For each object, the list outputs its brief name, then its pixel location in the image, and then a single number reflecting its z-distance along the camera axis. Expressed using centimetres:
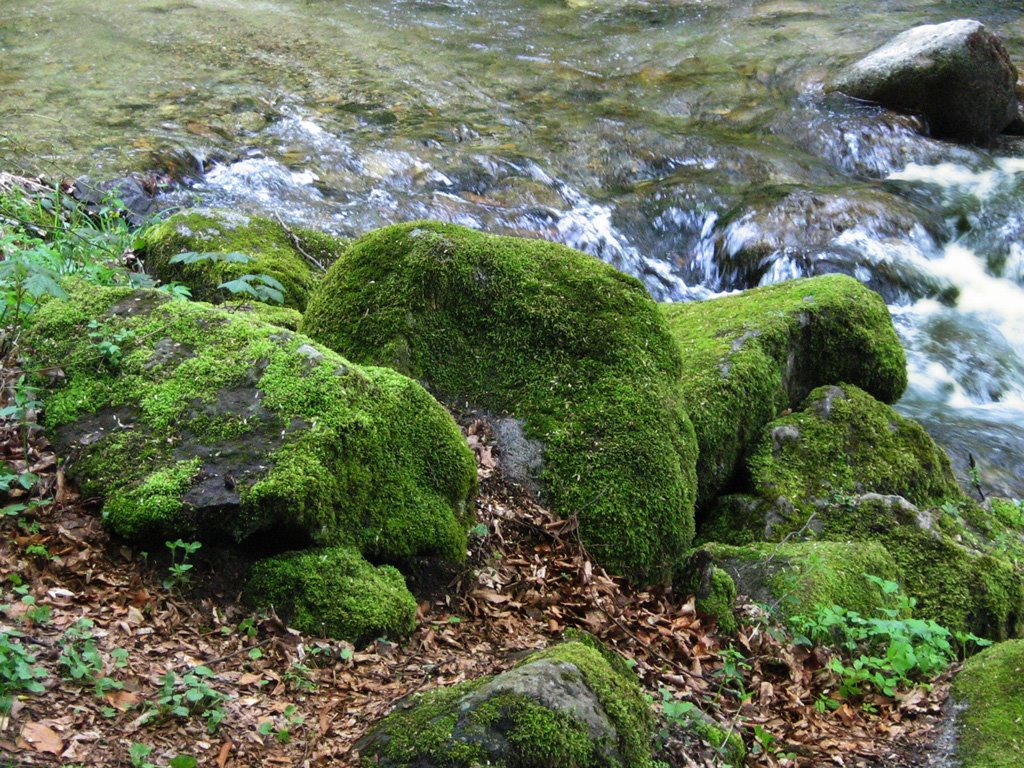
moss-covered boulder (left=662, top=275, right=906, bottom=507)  618
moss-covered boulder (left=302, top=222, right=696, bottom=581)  506
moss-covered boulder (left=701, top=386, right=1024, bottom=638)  583
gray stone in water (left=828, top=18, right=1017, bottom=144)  1383
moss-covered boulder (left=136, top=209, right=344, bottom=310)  650
